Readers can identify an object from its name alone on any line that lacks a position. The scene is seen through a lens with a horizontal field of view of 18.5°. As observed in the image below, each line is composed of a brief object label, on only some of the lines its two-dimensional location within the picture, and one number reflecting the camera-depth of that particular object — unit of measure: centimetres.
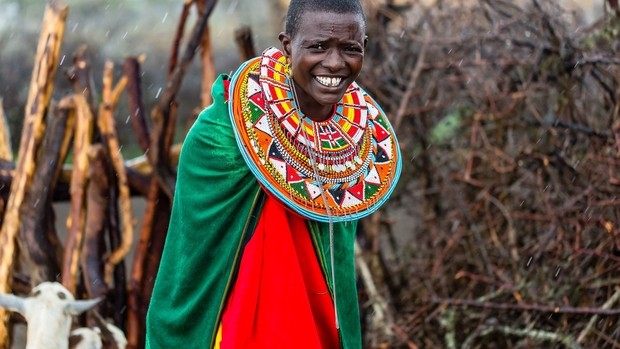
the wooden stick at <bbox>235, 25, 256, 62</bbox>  969
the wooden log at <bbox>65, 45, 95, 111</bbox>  985
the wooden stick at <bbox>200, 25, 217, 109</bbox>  1009
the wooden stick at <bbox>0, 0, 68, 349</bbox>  940
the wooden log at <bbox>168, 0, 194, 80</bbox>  967
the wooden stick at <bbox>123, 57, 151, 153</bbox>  1019
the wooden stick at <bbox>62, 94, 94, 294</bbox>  965
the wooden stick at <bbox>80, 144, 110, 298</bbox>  946
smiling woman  565
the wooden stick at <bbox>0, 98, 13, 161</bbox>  1024
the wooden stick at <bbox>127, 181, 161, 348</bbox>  945
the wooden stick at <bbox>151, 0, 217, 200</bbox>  948
